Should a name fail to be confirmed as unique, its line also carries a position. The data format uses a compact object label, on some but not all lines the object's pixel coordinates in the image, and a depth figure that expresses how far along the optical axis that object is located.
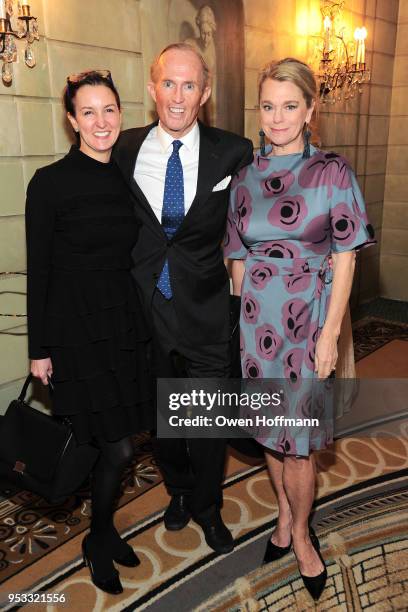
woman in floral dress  2.09
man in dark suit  2.34
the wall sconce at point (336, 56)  5.11
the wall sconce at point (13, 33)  2.80
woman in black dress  2.10
